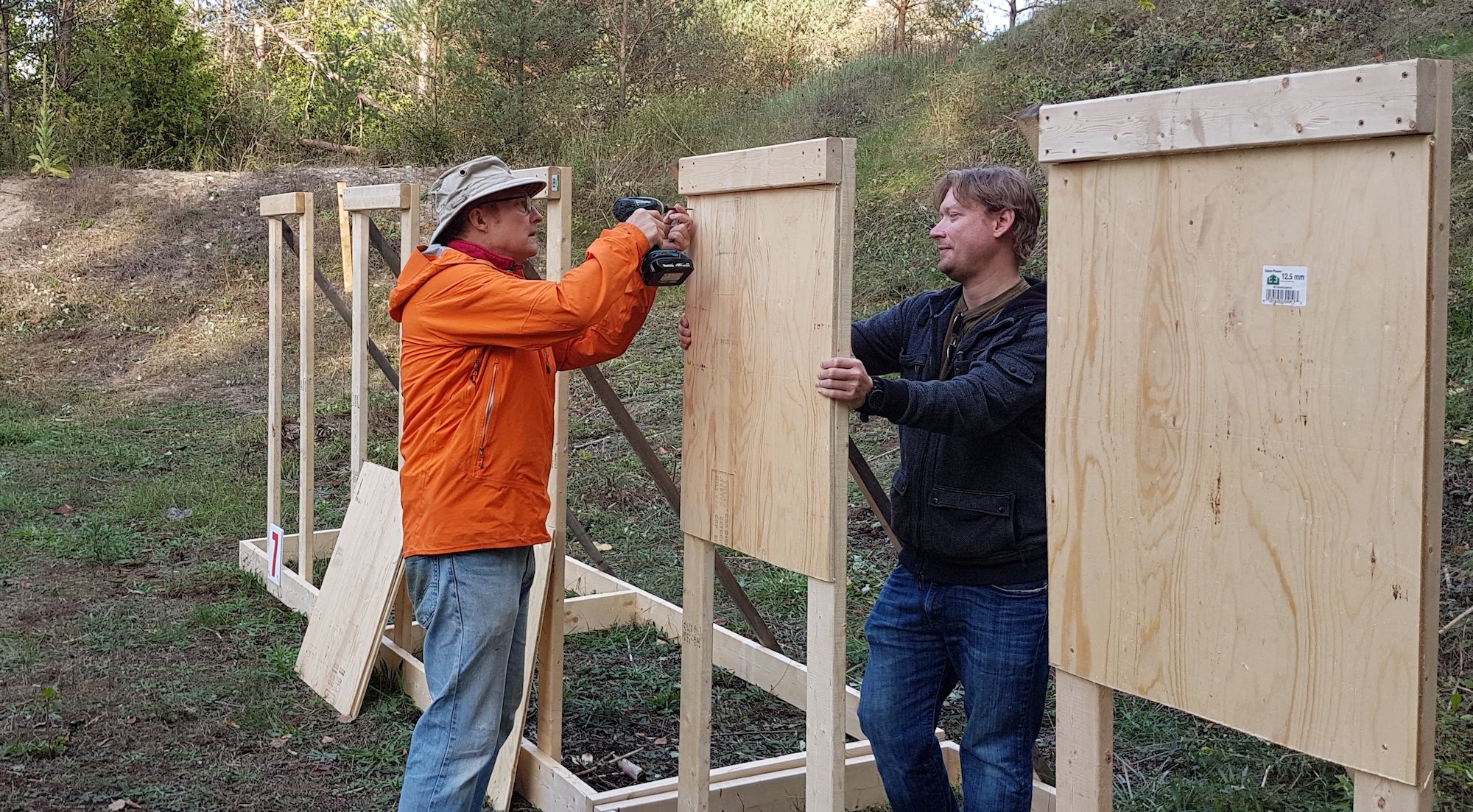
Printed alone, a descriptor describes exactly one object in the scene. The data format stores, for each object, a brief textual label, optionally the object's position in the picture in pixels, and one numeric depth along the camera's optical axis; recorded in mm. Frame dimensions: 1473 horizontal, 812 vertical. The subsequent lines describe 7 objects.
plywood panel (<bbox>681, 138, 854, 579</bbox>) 2750
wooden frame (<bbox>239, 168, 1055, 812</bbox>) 3854
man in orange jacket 3119
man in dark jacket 2781
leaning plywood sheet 4883
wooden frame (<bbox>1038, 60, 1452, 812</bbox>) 1866
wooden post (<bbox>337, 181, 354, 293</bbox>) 5727
